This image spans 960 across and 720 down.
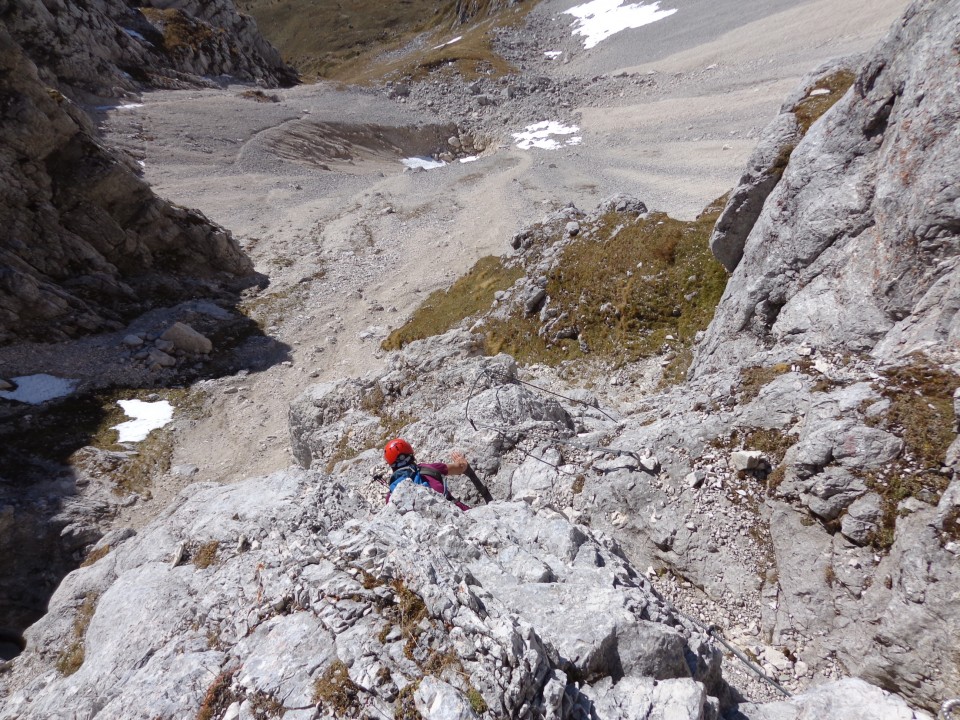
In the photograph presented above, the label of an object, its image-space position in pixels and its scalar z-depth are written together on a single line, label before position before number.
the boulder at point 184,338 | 28.41
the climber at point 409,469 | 9.53
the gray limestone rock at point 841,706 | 5.67
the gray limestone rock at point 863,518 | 6.68
